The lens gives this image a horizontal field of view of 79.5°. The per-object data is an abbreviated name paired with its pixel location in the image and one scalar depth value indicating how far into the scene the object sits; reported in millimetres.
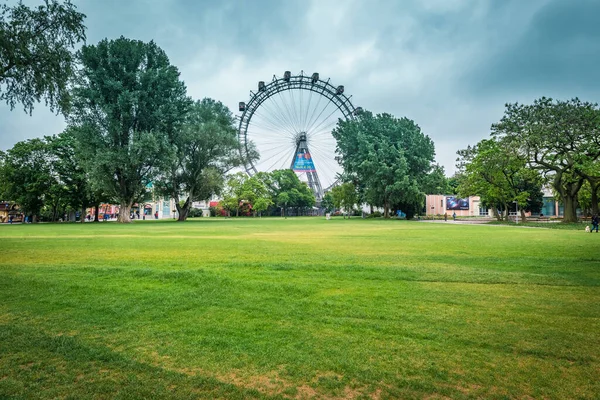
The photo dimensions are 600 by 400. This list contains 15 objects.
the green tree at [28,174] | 43625
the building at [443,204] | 67531
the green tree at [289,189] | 89375
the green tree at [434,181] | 51678
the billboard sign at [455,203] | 68250
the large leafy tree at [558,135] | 31469
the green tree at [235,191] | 78625
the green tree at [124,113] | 36422
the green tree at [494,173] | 36781
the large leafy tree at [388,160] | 49844
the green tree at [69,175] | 46594
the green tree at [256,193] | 76750
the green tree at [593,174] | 30734
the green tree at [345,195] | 61656
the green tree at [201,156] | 46625
